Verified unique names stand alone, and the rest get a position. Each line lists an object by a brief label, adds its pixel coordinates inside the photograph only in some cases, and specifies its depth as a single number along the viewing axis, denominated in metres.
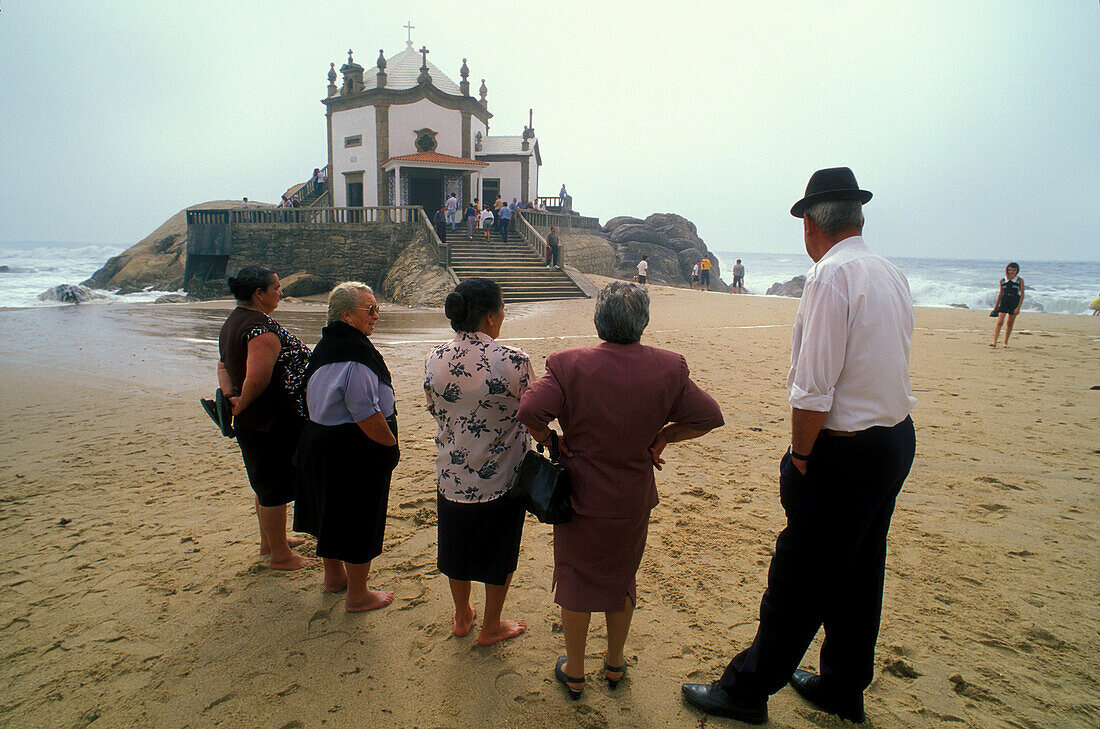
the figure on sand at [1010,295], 10.51
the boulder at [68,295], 22.77
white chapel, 27.28
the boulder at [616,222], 43.69
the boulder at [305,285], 22.69
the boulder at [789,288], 45.94
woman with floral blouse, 2.50
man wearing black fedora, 2.02
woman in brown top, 3.14
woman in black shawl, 2.71
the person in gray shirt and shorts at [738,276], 27.28
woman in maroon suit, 2.17
